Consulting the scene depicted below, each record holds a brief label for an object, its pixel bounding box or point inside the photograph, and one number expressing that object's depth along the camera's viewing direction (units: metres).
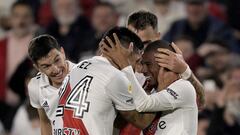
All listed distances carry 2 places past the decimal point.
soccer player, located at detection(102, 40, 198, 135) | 13.63
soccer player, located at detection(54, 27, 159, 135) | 13.59
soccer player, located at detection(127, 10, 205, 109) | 15.03
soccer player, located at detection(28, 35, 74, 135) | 14.80
